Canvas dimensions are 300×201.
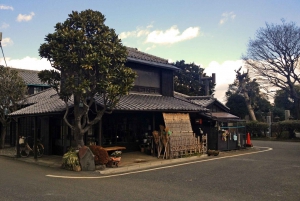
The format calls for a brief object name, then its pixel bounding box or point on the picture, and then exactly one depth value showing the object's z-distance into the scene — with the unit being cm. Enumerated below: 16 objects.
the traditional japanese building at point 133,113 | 1586
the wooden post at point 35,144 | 1542
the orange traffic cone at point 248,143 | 2205
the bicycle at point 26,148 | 1636
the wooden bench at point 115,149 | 1426
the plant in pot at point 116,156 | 1273
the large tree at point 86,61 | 1207
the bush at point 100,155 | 1227
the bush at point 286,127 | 3045
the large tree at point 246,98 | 4022
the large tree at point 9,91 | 1994
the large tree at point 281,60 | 3538
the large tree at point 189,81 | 4594
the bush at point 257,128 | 3338
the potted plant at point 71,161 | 1200
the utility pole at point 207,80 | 2669
